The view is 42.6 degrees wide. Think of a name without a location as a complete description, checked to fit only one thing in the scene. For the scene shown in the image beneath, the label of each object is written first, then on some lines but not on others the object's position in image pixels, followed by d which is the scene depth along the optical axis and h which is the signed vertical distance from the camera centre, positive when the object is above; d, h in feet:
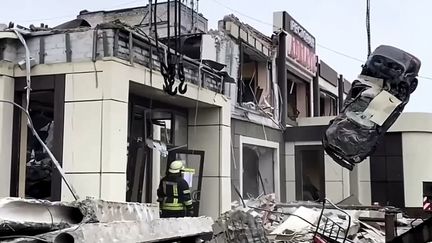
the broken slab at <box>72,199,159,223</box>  17.85 -1.44
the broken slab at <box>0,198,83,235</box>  16.21 -1.44
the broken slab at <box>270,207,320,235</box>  33.96 -3.33
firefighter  30.63 -1.31
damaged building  25.26 +3.05
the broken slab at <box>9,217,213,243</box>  15.51 -1.97
